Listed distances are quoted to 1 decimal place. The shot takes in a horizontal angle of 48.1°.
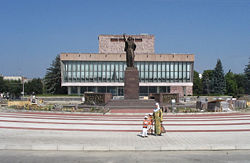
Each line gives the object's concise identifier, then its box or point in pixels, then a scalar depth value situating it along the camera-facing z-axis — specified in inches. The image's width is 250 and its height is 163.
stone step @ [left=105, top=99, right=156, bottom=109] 1067.3
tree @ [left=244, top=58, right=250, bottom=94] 2836.4
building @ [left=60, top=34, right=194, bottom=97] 2506.2
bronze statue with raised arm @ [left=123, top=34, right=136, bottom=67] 1176.2
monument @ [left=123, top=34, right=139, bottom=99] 1152.8
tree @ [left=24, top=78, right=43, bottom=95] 3006.9
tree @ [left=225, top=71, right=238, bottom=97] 3299.7
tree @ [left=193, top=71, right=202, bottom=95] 3484.3
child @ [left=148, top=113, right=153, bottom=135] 473.7
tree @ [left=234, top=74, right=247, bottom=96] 3732.3
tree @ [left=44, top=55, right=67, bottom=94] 2763.3
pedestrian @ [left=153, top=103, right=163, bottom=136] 452.6
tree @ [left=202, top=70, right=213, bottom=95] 3073.1
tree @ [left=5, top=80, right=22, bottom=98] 2960.9
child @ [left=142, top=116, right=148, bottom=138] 440.1
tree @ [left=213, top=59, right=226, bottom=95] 2874.0
